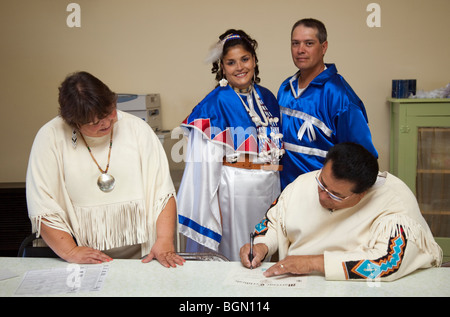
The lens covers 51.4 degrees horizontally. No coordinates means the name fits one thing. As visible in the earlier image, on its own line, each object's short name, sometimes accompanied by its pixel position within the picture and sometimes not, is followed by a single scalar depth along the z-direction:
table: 1.50
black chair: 1.90
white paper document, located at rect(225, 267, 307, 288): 1.58
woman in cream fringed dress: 1.79
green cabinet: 3.58
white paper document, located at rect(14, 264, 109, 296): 1.59
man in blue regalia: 2.38
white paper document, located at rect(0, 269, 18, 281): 1.71
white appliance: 3.69
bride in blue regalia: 2.52
